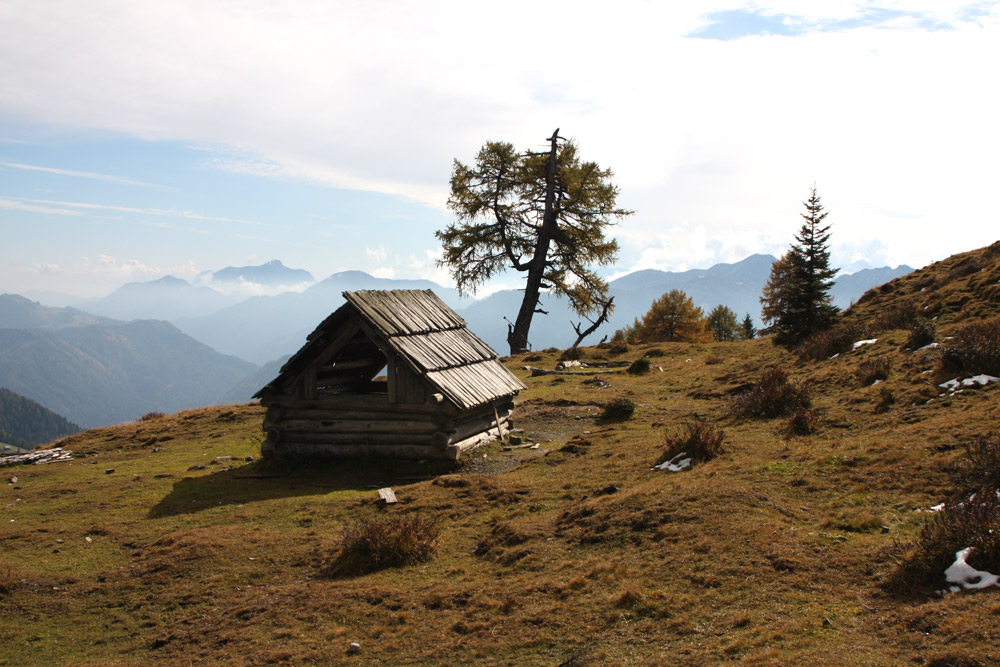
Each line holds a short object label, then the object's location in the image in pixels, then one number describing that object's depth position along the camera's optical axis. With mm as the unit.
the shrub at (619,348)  34991
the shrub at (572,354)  33309
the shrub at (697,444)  11797
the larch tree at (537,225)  37625
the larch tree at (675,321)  57750
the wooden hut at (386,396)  14891
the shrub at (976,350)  12602
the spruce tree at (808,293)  25125
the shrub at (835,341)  20516
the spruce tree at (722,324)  69250
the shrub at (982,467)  7590
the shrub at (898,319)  20656
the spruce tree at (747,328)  71038
